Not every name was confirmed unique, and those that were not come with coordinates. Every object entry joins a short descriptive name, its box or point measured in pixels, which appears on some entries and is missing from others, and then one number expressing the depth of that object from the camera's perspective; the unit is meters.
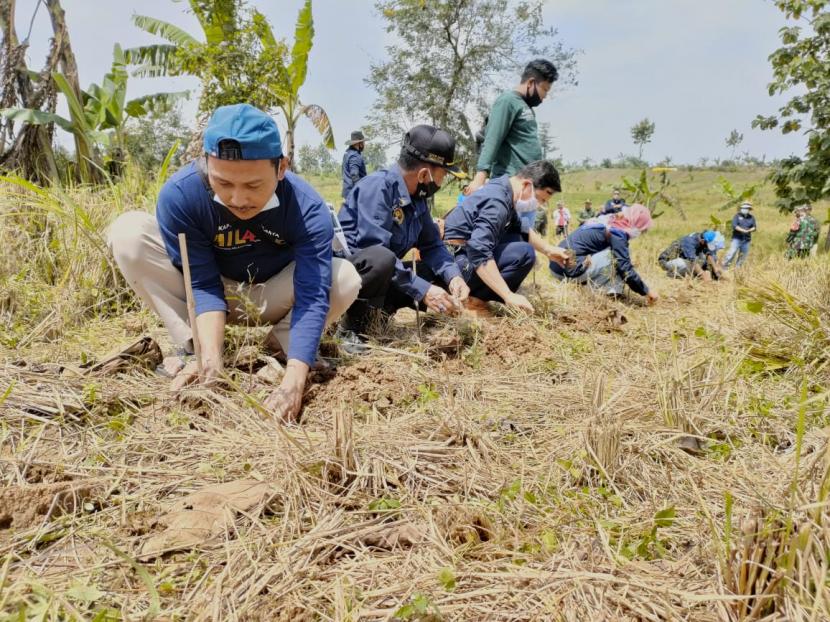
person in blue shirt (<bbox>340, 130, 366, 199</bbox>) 7.76
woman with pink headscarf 4.20
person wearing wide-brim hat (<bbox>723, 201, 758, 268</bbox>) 9.45
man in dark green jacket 3.71
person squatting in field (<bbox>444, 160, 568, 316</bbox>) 3.35
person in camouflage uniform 9.52
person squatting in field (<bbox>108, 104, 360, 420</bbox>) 1.76
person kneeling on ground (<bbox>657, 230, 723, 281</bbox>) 6.10
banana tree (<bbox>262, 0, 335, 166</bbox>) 9.65
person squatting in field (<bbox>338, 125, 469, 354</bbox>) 2.78
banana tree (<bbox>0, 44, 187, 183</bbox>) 5.68
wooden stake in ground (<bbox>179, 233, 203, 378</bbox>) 1.63
